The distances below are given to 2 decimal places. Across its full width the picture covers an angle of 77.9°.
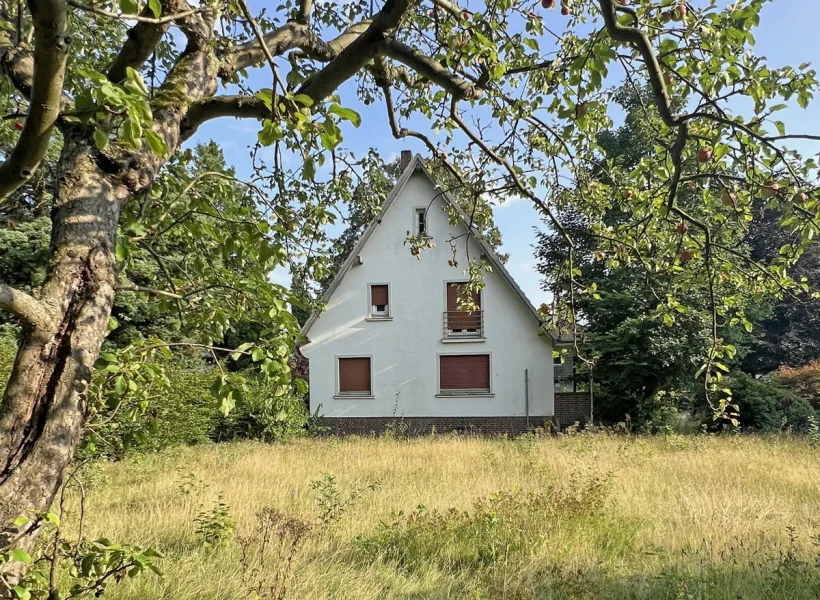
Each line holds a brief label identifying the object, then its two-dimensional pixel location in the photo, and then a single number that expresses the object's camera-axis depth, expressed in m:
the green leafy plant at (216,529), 4.62
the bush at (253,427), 15.02
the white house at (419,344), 17.05
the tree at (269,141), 1.62
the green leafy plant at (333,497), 5.54
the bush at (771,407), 15.54
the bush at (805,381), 16.52
